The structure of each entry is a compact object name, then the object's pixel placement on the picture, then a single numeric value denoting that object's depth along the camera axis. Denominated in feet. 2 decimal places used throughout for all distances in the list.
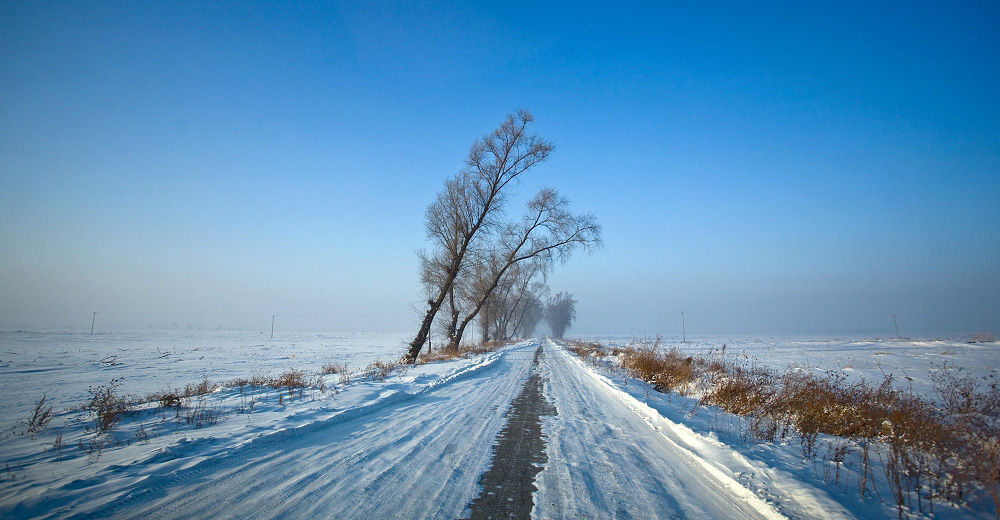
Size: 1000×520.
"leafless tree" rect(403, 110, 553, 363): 60.23
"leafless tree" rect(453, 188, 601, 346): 68.39
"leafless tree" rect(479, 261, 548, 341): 130.41
